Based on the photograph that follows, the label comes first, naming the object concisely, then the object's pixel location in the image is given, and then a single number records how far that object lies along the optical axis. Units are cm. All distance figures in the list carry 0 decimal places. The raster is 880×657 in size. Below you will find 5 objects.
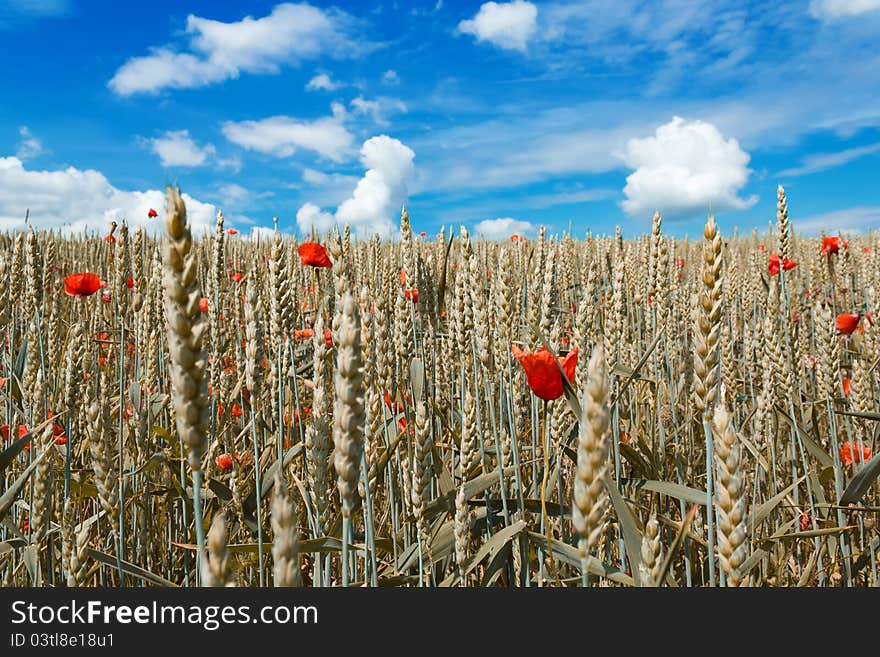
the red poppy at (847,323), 210
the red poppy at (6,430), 68
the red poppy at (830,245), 285
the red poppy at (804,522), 65
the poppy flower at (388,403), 54
